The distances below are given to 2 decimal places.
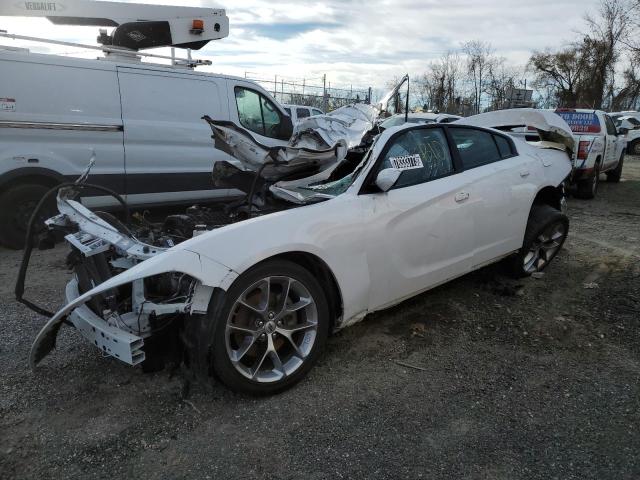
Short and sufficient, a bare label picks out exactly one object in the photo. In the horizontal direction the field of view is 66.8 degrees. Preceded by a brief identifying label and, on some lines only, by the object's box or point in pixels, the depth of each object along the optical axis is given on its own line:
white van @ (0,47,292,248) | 5.45
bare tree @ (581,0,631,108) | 34.91
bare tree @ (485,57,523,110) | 36.59
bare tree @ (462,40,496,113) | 37.00
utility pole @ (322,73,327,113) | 23.36
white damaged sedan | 2.60
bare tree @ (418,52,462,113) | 34.28
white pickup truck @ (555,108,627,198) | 9.55
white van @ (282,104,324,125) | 13.70
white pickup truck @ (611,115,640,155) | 21.09
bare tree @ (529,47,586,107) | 41.56
